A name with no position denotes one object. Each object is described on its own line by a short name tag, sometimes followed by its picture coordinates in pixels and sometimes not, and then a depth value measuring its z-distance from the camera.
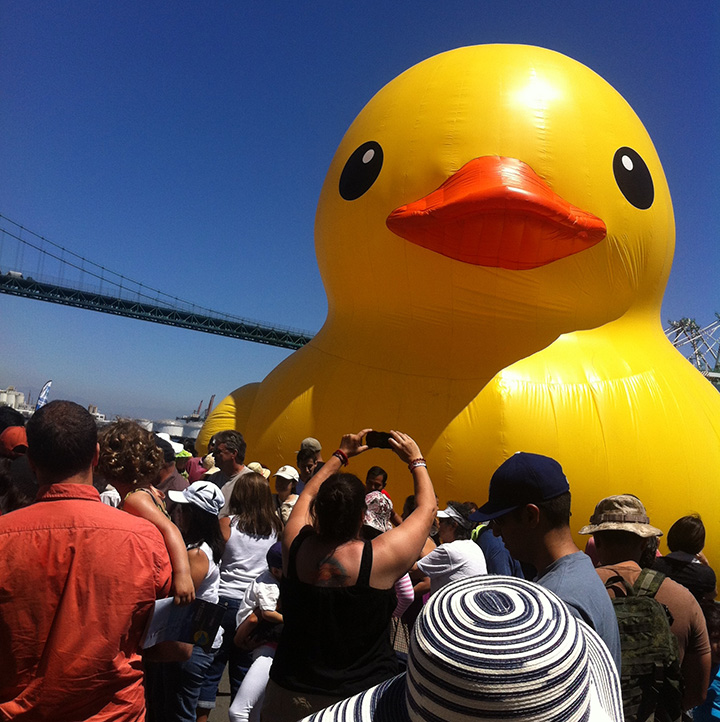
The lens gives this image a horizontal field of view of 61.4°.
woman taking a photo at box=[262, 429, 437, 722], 1.66
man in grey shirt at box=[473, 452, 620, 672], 1.43
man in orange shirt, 1.36
